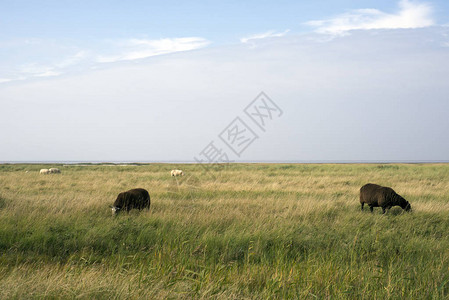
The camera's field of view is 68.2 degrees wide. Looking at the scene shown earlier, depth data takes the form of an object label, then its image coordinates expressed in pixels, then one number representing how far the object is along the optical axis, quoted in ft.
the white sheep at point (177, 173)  95.91
